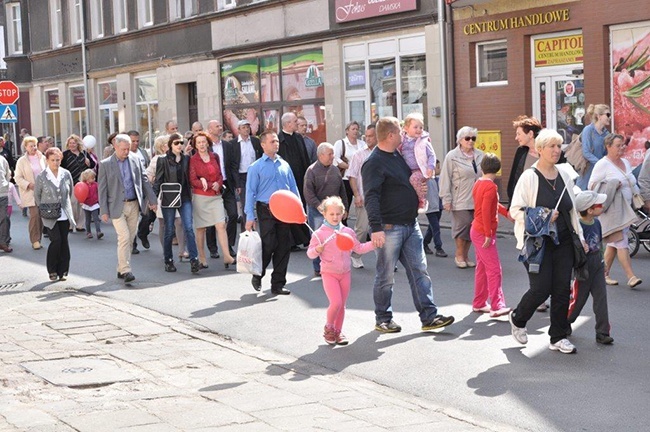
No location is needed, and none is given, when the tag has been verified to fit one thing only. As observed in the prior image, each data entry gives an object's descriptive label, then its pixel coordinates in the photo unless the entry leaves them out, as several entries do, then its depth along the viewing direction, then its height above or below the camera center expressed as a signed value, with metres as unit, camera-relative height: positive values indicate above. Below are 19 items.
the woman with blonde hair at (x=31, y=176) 19.78 -0.74
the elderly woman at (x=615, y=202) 12.52 -0.96
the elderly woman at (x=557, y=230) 9.44 -0.93
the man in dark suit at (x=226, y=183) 17.09 -0.85
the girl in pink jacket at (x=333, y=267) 10.27 -1.26
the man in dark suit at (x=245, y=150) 18.53 -0.42
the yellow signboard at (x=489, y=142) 23.06 -0.54
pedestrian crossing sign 29.23 +0.47
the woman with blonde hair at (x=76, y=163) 22.30 -0.61
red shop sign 25.09 +2.38
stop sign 29.52 +0.97
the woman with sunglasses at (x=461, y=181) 14.52 -0.80
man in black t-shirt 10.35 -0.90
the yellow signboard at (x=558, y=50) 21.56 +1.11
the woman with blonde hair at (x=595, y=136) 17.00 -0.37
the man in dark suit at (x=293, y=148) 16.62 -0.37
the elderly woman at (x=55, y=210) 15.30 -1.01
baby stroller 15.04 -1.58
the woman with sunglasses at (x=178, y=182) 15.64 -0.78
